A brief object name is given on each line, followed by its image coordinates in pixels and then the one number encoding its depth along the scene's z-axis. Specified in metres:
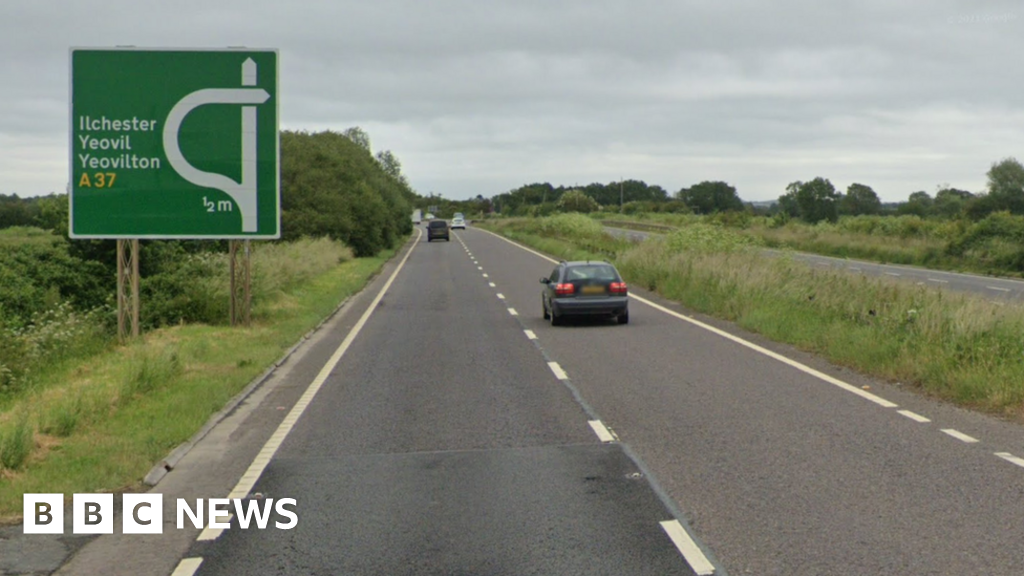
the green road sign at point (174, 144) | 19.75
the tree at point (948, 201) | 106.06
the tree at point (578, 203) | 170.25
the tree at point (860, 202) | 137.12
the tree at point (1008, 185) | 82.12
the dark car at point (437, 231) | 92.19
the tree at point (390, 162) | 153.88
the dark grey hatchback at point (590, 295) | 22.72
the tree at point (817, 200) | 127.31
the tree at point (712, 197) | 177.88
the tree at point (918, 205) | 115.31
